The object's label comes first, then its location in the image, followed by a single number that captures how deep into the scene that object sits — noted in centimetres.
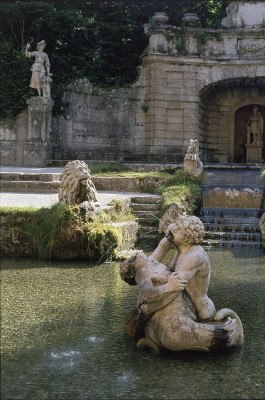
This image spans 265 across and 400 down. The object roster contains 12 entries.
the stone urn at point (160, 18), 2277
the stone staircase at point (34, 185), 1457
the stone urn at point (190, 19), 2277
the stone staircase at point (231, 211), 1223
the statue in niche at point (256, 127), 2444
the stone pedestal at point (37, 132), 2020
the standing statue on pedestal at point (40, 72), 2055
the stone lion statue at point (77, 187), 955
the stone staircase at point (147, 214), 1184
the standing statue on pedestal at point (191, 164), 1561
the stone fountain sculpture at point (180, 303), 478
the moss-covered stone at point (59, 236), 910
